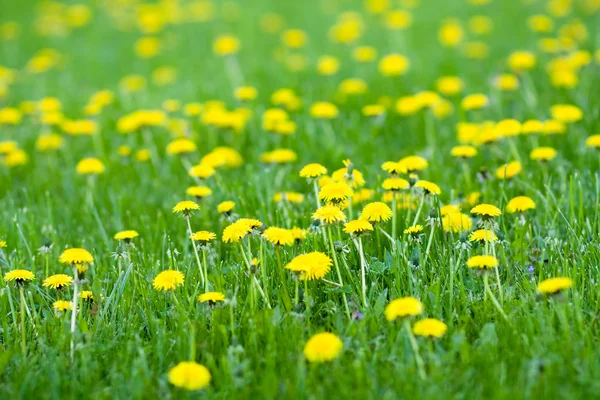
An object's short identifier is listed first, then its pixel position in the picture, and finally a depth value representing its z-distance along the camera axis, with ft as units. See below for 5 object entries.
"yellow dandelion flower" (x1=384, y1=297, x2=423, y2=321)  13.48
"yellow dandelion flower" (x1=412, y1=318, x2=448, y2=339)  13.48
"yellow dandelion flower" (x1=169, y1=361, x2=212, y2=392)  12.61
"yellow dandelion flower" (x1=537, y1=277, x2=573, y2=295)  13.57
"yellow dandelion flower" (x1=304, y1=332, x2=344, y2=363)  13.00
